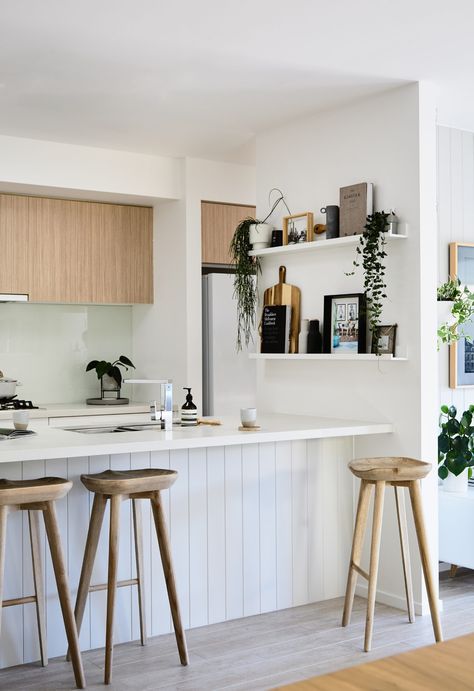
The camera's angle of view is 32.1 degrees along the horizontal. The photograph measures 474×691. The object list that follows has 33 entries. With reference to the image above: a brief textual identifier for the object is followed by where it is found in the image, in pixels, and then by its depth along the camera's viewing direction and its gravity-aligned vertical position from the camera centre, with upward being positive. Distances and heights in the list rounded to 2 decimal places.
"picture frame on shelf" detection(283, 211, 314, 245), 4.50 +0.59
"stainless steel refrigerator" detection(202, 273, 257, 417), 5.45 -0.10
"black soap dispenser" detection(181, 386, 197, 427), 3.99 -0.39
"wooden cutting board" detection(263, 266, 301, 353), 4.61 +0.21
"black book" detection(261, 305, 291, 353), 4.61 +0.04
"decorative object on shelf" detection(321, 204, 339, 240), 4.30 +0.59
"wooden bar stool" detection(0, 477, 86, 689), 2.87 -0.63
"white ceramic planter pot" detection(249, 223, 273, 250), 4.73 +0.58
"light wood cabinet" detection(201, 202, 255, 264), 5.57 +0.73
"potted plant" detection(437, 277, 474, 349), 4.55 +0.15
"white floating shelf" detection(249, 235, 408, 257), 4.06 +0.47
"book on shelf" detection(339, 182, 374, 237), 4.13 +0.65
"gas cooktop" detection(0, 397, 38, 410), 5.18 -0.43
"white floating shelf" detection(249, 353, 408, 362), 3.99 -0.11
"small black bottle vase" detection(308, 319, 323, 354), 4.43 -0.02
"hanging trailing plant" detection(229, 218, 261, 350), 4.83 +0.38
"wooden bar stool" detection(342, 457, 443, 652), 3.47 -0.77
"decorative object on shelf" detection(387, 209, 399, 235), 3.96 +0.53
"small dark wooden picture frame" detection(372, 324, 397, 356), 4.02 -0.02
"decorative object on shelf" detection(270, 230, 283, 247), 4.73 +0.56
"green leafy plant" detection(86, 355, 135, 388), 5.74 -0.22
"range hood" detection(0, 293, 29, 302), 5.24 +0.25
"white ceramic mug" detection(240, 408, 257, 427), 3.75 -0.37
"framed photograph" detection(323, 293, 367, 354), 4.17 +0.05
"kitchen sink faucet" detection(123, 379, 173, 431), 3.84 -0.37
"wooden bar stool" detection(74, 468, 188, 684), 3.09 -0.73
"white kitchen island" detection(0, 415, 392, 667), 3.33 -0.86
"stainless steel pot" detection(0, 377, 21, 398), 5.28 -0.33
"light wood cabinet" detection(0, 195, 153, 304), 5.29 +0.58
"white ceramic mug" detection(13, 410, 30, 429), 3.63 -0.37
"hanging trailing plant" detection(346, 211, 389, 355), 3.96 +0.35
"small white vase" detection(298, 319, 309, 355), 4.52 -0.02
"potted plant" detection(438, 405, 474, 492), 4.38 -0.62
